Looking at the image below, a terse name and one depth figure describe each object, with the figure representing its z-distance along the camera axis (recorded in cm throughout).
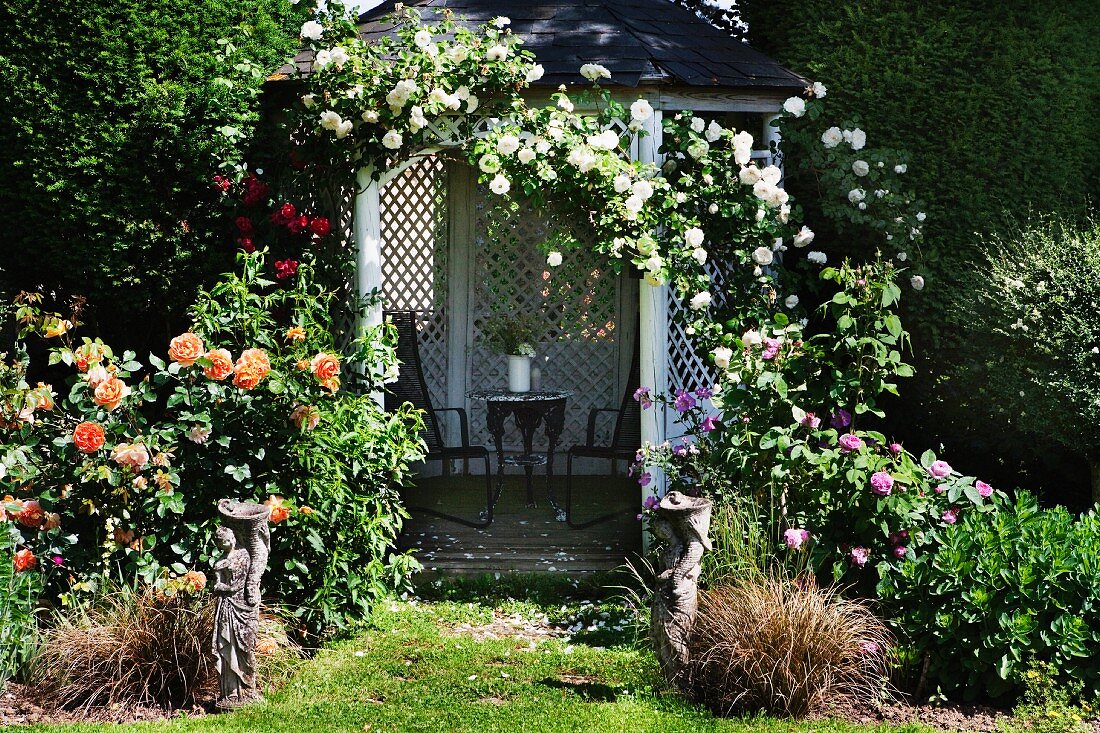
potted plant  795
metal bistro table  725
